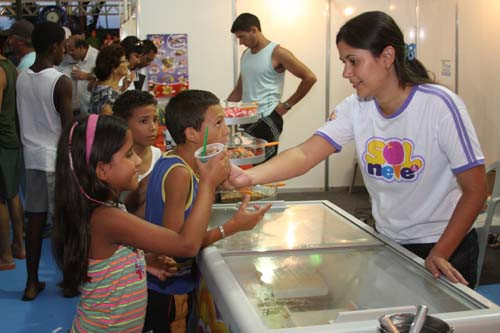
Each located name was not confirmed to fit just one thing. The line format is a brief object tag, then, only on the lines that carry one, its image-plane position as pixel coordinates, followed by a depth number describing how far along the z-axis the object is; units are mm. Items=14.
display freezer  1247
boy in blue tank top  1784
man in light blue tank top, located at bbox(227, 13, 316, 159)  3899
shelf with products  3025
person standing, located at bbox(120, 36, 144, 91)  4849
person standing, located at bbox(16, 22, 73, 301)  3525
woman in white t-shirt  1605
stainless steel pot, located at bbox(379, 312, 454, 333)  888
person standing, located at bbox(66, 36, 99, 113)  5239
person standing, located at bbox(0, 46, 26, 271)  3828
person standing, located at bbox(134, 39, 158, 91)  5167
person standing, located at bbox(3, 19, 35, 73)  4484
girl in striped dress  1645
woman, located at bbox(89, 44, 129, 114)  3924
